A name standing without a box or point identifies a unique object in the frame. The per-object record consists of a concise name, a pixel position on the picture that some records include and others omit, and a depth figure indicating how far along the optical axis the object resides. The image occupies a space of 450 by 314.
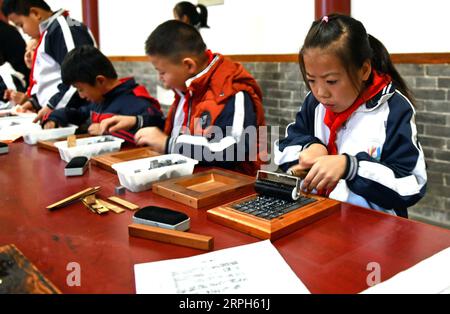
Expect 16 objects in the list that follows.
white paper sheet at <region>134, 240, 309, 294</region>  0.69
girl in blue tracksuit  1.13
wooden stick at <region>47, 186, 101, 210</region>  1.09
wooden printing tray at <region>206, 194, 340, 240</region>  0.88
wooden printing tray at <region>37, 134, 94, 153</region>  1.75
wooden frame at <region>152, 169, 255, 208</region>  1.09
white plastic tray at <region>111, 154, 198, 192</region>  1.21
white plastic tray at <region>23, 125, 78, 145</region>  1.90
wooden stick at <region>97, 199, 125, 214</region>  1.06
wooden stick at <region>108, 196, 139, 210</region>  1.08
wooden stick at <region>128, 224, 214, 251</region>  0.84
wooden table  0.74
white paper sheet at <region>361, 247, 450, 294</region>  0.67
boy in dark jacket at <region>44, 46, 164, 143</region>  2.10
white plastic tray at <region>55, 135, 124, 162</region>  1.58
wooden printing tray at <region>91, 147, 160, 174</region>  1.45
